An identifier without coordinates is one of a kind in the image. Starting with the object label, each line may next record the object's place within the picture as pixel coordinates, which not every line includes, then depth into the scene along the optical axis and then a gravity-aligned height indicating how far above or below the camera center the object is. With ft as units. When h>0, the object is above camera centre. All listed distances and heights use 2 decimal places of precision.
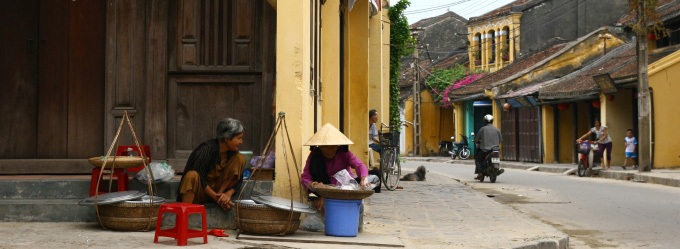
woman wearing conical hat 26.63 -0.42
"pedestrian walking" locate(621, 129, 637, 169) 81.20 +0.12
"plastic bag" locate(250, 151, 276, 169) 27.76 -0.45
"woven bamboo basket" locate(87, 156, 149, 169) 26.00 -0.44
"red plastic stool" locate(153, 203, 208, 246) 22.62 -2.05
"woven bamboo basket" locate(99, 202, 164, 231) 24.59 -1.99
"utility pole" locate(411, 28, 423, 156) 139.23 +6.47
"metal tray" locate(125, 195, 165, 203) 24.87 -1.55
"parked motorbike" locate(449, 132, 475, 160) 132.98 -0.67
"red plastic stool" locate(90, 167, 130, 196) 27.02 -1.00
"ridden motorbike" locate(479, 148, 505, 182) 63.52 -1.40
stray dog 61.11 -2.11
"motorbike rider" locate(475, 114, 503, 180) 62.64 +0.49
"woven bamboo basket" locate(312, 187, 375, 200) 25.18 -1.38
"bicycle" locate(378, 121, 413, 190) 48.42 -0.73
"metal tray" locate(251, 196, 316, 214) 24.35 -1.63
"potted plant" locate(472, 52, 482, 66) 152.96 +15.94
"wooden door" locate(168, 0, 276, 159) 30.27 +2.95
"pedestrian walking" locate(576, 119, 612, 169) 78.12 +0.59
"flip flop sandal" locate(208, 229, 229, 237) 24.90 -2.52
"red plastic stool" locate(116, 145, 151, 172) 28.51 -0.11
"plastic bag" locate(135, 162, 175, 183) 27.47 -0.83
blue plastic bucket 25.48 -2.12
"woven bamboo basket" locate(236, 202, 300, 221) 24.61 -1.91
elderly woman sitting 25.66 -0.67
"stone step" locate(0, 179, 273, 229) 26.58 -1.69
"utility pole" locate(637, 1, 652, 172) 70.38 +3.12
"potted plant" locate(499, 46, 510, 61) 143.02 +15.92
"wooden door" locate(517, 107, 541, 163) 107.55 +1.54
